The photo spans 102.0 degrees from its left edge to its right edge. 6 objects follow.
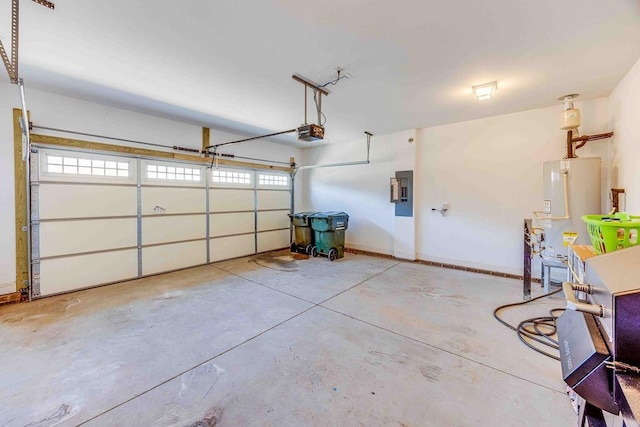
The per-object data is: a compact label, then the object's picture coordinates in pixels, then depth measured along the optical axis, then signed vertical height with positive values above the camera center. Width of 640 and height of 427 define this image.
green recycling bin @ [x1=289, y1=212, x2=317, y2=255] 6.01 -0.57
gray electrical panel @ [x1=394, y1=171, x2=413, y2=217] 5.32 +0.34
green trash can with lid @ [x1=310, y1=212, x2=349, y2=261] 5.55 -0.51
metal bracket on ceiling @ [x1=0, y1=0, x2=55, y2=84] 1.80 +1.28
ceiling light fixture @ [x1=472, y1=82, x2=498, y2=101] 3.15 +1.50
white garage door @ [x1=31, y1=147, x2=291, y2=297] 3.61 -0.13
